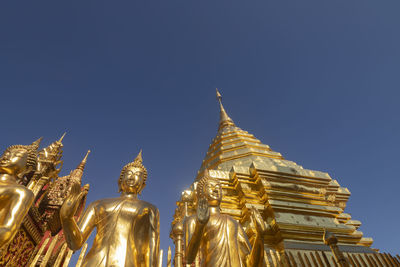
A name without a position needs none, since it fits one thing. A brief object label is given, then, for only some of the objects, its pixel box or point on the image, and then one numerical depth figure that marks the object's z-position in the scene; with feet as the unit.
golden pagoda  14.30
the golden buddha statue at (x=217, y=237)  10.14
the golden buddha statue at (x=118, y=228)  8.59
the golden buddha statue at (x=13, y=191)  7.73
